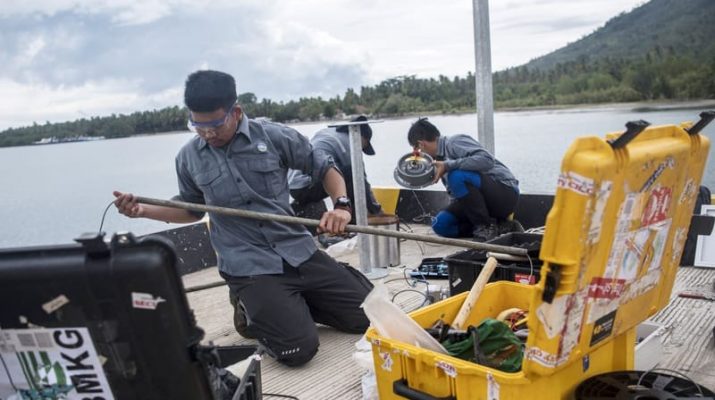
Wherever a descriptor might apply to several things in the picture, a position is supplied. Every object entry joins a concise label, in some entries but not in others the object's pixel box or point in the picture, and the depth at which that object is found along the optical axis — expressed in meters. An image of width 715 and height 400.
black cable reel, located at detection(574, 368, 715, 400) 1.90
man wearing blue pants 5.27
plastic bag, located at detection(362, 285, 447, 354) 2.29
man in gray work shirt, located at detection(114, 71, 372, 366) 3.10
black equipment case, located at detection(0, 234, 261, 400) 1.29
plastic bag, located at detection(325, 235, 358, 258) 5.62
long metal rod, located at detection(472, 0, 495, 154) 5.31
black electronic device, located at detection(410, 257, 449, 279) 4.50
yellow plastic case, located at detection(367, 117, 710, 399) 1.61
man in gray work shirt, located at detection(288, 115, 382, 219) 5.48
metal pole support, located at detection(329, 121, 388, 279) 4.39
